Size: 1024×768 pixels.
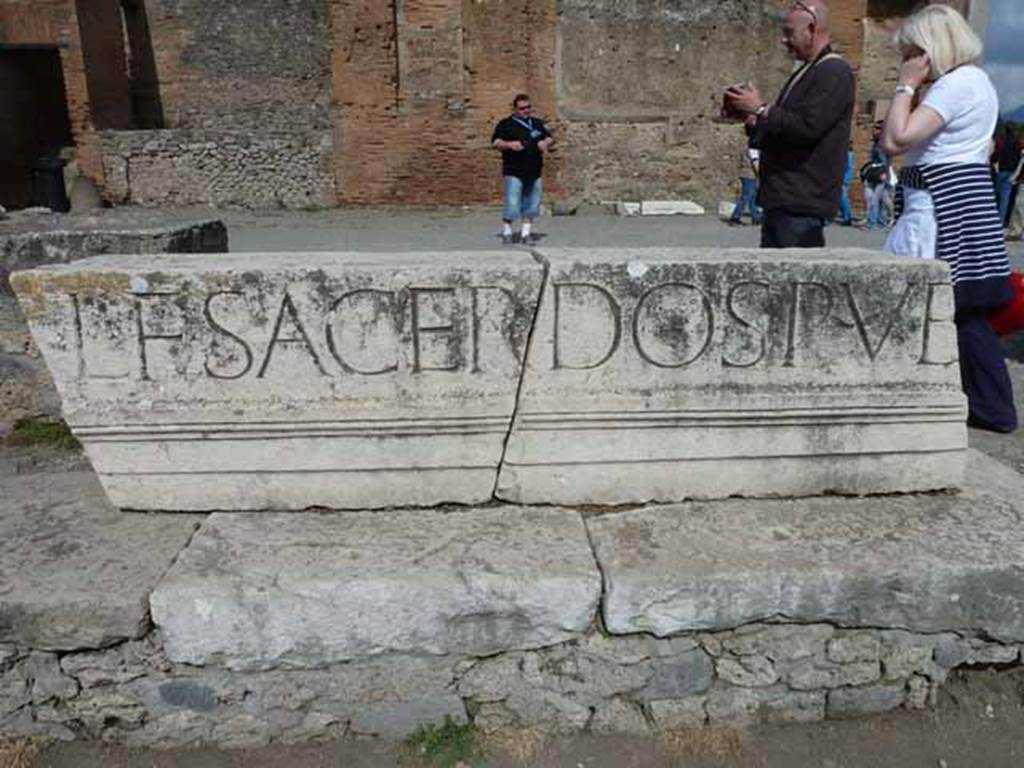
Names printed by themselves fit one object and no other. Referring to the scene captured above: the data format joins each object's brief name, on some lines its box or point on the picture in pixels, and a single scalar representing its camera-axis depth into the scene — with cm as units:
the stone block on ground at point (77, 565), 195
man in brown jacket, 317
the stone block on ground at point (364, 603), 197
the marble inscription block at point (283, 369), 219
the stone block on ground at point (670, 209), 1331
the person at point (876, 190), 1102
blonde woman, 278
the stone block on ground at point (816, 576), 202
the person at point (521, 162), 956
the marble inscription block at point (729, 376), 225
